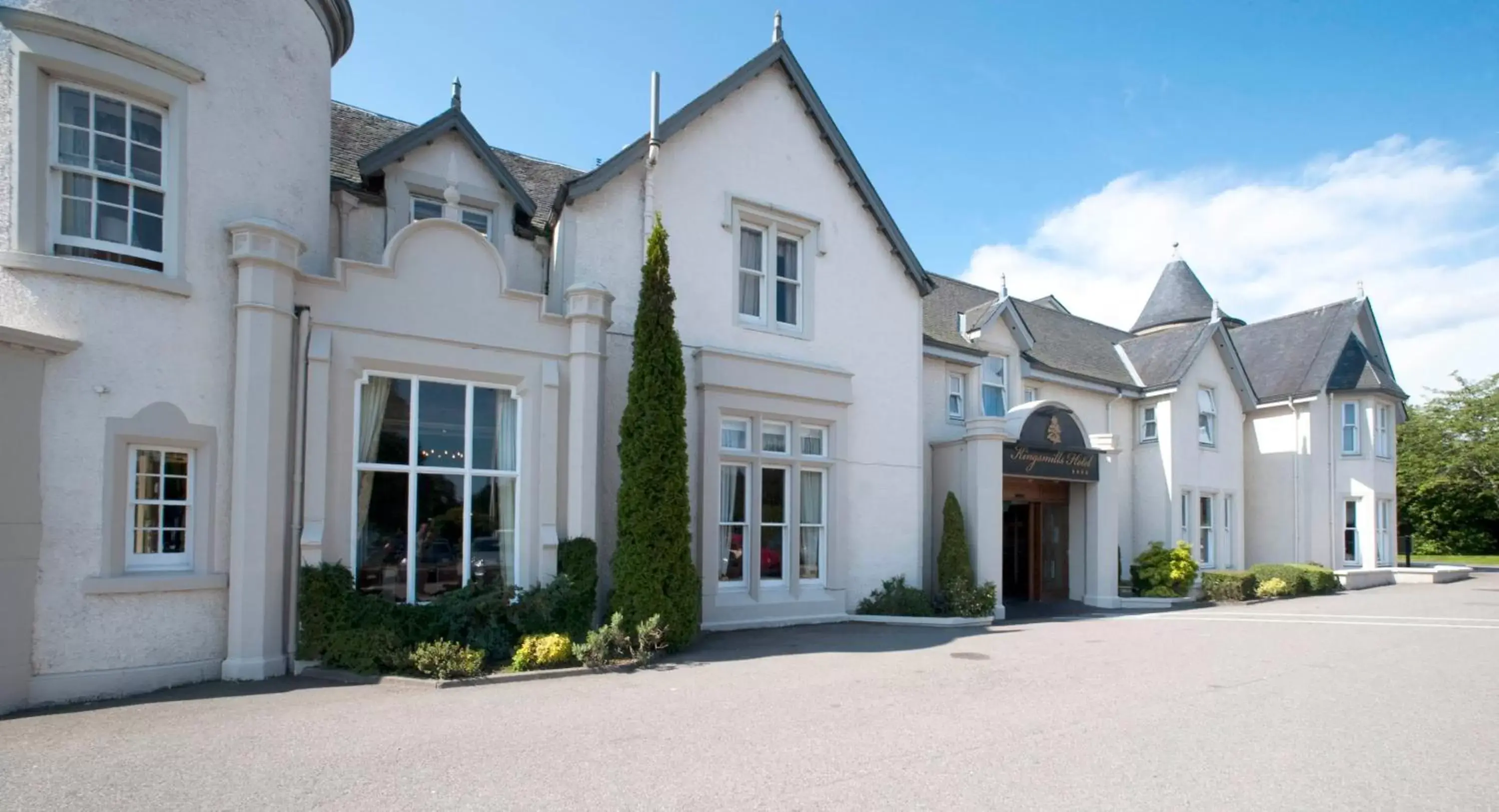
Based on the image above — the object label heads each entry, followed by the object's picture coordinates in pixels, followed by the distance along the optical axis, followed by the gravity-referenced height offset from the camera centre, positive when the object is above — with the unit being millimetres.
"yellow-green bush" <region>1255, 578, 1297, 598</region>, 23172 -3110
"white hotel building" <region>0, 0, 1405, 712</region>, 8953 +1417
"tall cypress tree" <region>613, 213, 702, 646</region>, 11516 -262
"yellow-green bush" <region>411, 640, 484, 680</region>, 9602 -2166
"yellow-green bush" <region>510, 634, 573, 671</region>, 10242 -2204
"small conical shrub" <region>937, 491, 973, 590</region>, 16922 -1671
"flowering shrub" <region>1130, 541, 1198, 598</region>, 22172 -2573
